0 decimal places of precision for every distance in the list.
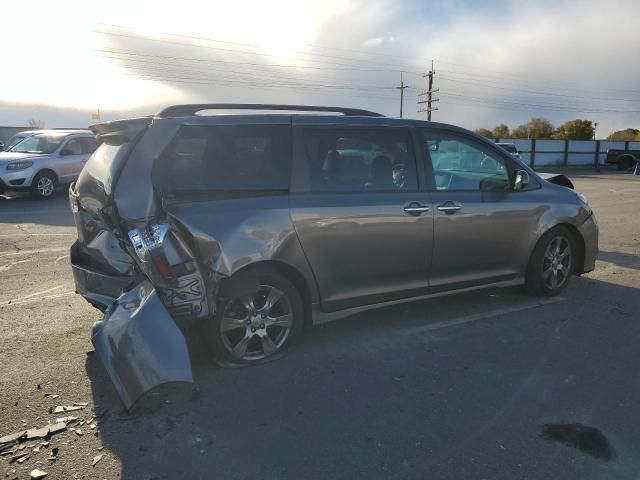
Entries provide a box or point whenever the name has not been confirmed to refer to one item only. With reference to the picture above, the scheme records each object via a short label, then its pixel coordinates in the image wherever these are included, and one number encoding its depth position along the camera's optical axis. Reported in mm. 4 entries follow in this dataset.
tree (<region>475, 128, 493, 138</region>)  54075
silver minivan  3418
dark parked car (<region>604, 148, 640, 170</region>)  35719
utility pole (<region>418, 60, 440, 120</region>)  60094
